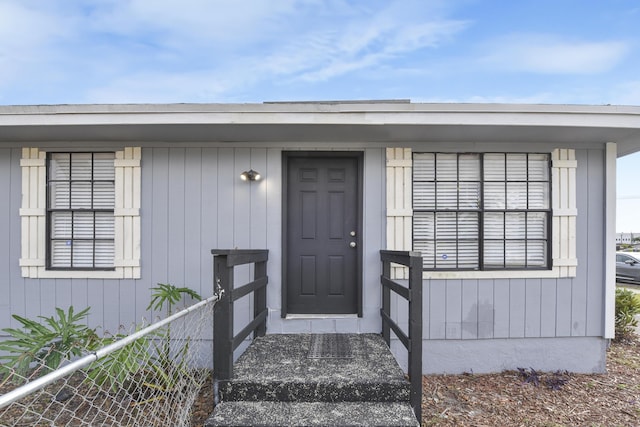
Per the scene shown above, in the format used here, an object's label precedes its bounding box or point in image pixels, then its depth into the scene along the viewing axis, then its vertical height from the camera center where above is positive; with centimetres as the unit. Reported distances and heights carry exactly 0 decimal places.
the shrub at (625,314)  467 -138
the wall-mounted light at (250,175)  348 +43
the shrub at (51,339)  262 -105
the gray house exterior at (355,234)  353 -20
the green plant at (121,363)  240 -112
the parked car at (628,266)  909 -137
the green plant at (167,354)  273 -120
